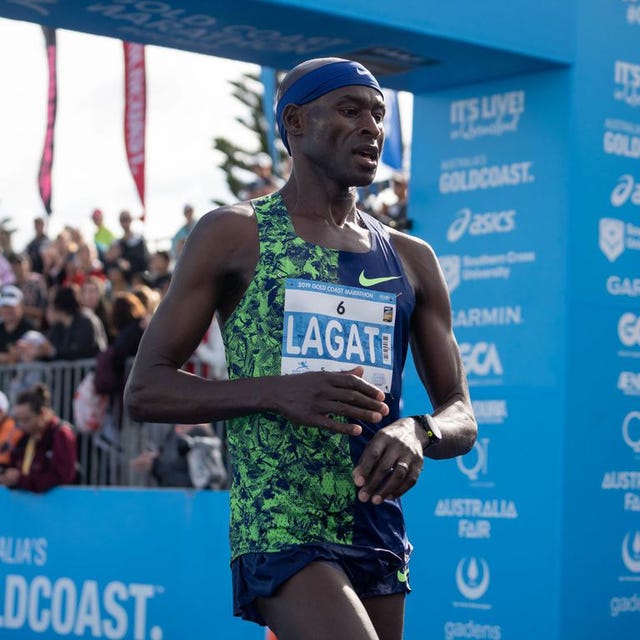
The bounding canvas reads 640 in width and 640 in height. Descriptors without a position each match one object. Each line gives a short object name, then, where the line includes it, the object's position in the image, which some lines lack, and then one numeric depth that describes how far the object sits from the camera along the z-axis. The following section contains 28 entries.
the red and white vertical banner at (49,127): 14.19
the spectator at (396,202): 11.39
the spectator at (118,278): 13.18
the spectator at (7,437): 11.40
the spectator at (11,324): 13.17
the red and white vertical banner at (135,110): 13.39
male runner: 3.64
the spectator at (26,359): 11.96
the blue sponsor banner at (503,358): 8.43
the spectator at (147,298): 11.00
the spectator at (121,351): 10.74
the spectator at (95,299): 12.21
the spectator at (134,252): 14.12
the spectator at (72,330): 11.56
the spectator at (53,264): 14.50
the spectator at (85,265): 14.22
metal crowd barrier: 10.82
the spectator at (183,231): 13.05
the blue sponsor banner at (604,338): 8.38
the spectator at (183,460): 9.92
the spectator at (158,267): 12.61
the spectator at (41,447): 10.93
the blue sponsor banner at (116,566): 9.75
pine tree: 35.06
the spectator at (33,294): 14.20
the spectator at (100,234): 16.19
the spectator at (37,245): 16.09
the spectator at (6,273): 15.30
